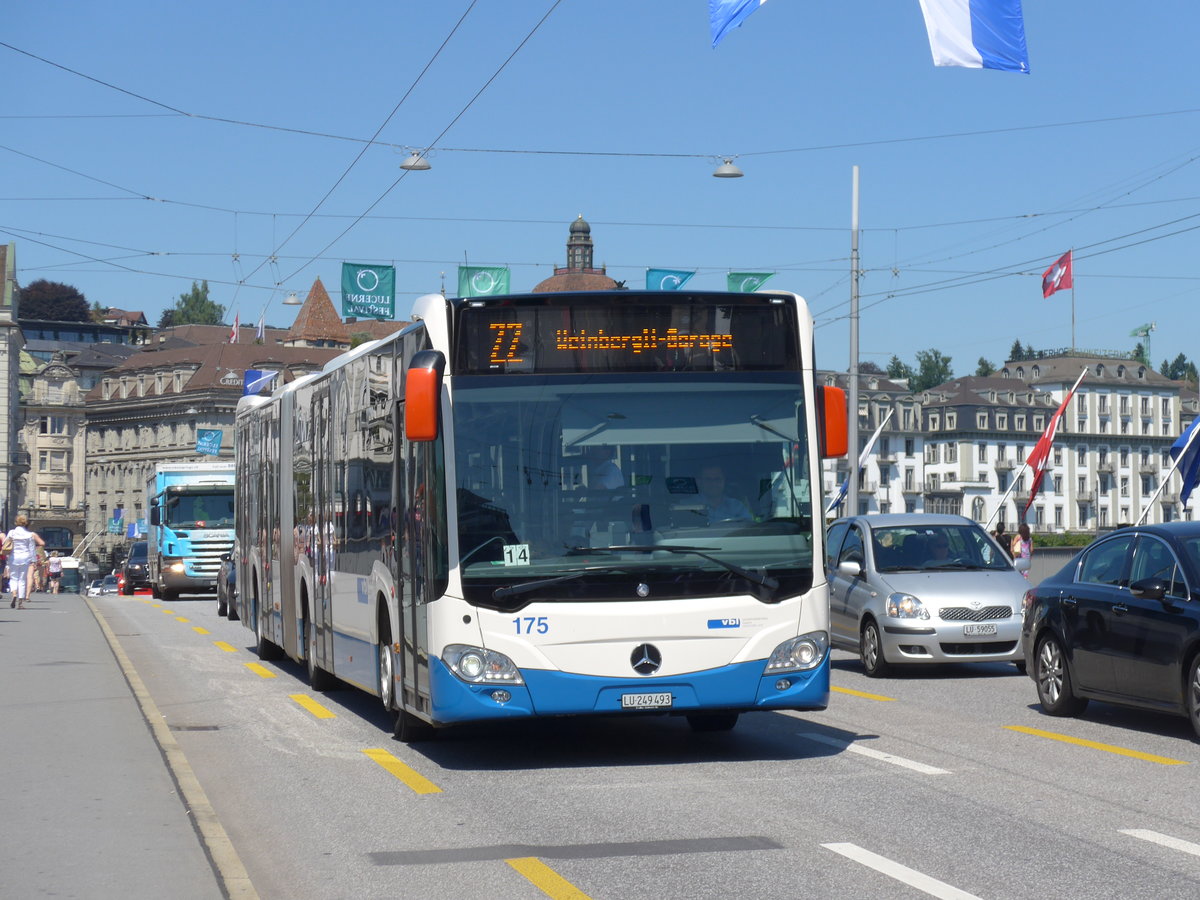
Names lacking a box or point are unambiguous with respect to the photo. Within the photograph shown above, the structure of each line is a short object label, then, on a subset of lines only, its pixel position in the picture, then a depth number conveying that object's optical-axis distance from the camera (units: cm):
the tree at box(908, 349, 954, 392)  18338
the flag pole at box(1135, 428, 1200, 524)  3014
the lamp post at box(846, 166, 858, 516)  3675
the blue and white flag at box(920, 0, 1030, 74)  1363
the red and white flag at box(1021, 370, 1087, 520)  3716
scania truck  4172
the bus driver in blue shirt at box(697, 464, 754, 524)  1083
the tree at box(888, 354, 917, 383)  18112
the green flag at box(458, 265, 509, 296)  3284
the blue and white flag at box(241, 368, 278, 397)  4341
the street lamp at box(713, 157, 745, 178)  3719
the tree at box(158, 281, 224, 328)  18562
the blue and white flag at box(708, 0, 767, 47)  1368
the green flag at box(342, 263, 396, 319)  3472
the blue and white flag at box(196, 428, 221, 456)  6456
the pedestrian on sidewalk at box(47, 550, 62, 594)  6550
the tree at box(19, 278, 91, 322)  19112
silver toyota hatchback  1752
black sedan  1200
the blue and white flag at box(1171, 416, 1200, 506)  3017
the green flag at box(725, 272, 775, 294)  3606
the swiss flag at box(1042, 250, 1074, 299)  3772
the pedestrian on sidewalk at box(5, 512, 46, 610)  3450
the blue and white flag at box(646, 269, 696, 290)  3500
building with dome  18538
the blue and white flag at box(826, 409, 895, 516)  4269
